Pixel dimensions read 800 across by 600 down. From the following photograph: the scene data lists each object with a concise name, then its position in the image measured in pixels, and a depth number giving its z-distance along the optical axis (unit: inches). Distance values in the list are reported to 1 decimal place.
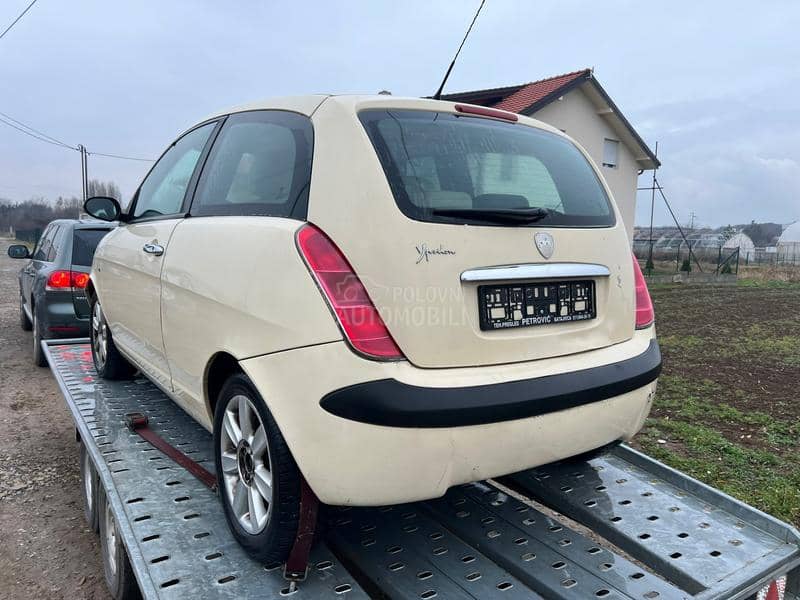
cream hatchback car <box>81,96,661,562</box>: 69.4
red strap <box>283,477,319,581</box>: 75.2
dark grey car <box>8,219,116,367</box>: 230.2
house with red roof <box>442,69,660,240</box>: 759.1
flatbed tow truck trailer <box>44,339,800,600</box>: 75.6
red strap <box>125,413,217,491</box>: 99.1
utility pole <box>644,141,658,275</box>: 876.8
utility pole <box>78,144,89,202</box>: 1638.8
